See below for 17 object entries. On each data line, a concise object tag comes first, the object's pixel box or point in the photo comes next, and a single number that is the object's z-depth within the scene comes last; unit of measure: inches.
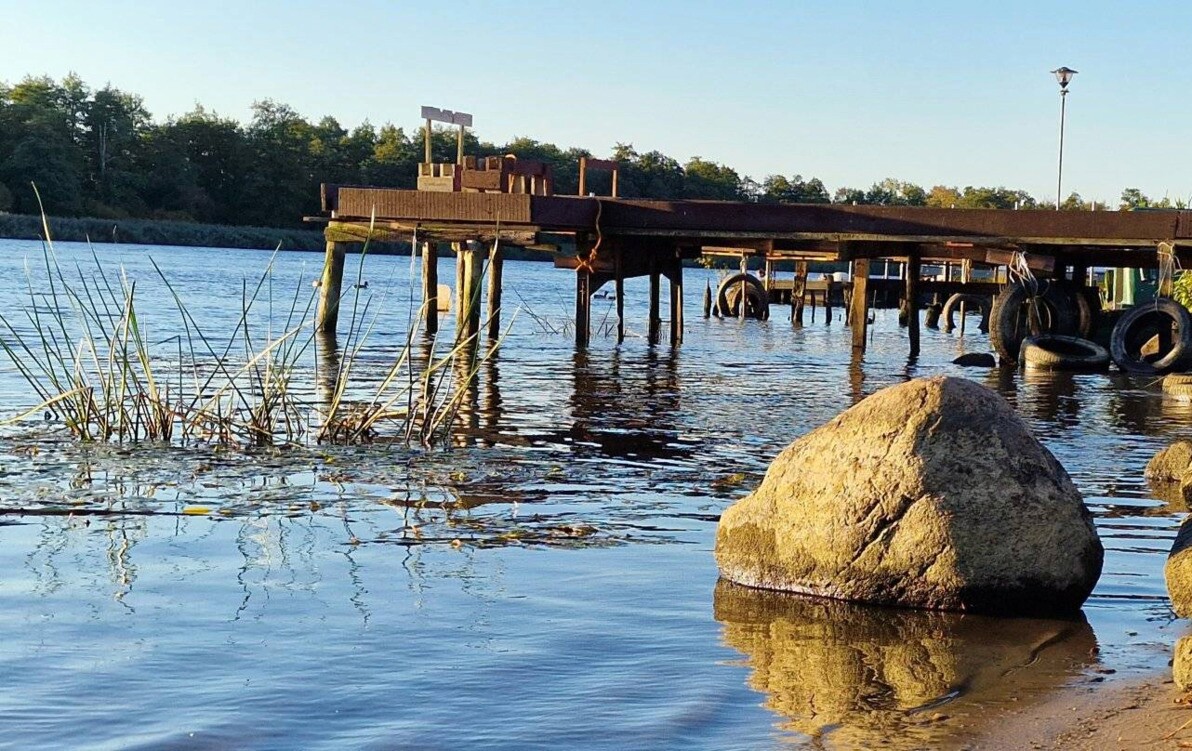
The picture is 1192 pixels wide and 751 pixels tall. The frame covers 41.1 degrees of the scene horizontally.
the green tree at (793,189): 4777.3
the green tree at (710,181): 4653.1
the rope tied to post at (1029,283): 978.7
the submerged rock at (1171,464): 460.4
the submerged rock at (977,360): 1035.3
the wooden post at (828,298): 1905.8
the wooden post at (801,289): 1822.1
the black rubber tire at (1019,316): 1023.0
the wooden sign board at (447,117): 995.9
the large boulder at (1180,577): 266.4
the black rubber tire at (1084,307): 1042.7
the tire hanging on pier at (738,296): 1843.0
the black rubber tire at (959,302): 1774.5
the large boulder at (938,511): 276.7
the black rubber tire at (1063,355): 959.0
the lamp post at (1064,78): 1299.2
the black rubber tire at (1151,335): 935.7
